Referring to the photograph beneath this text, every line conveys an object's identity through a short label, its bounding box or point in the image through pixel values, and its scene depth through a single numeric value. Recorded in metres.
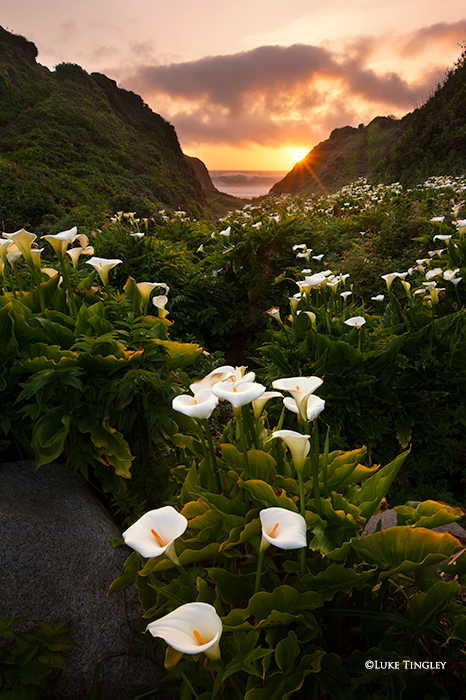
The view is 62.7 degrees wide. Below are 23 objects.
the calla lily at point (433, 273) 3.67
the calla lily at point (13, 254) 2.53
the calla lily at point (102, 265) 2.39
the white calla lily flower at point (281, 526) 0.99
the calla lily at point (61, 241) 2.17
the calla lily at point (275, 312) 3.66
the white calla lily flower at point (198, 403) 1.22
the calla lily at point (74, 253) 2.53
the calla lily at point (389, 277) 3.61
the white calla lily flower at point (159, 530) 1.07
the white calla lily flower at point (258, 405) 1.52
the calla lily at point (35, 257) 2.38
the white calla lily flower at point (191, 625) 0.89
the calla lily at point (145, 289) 2.53
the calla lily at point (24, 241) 2.23
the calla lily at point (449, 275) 3.41
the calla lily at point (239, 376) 1.34
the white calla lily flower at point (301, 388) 1.25
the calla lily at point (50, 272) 2.73
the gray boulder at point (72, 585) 1.77
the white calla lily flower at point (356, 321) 2.93
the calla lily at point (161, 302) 2.53
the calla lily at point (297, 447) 1.23
